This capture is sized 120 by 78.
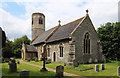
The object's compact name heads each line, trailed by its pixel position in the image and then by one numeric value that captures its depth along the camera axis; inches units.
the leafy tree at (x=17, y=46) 1715.4
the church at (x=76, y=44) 730.2
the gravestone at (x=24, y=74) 285.2
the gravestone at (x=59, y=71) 388.0
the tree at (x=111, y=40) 1080.8
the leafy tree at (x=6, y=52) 1491.4
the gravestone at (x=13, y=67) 449.6
